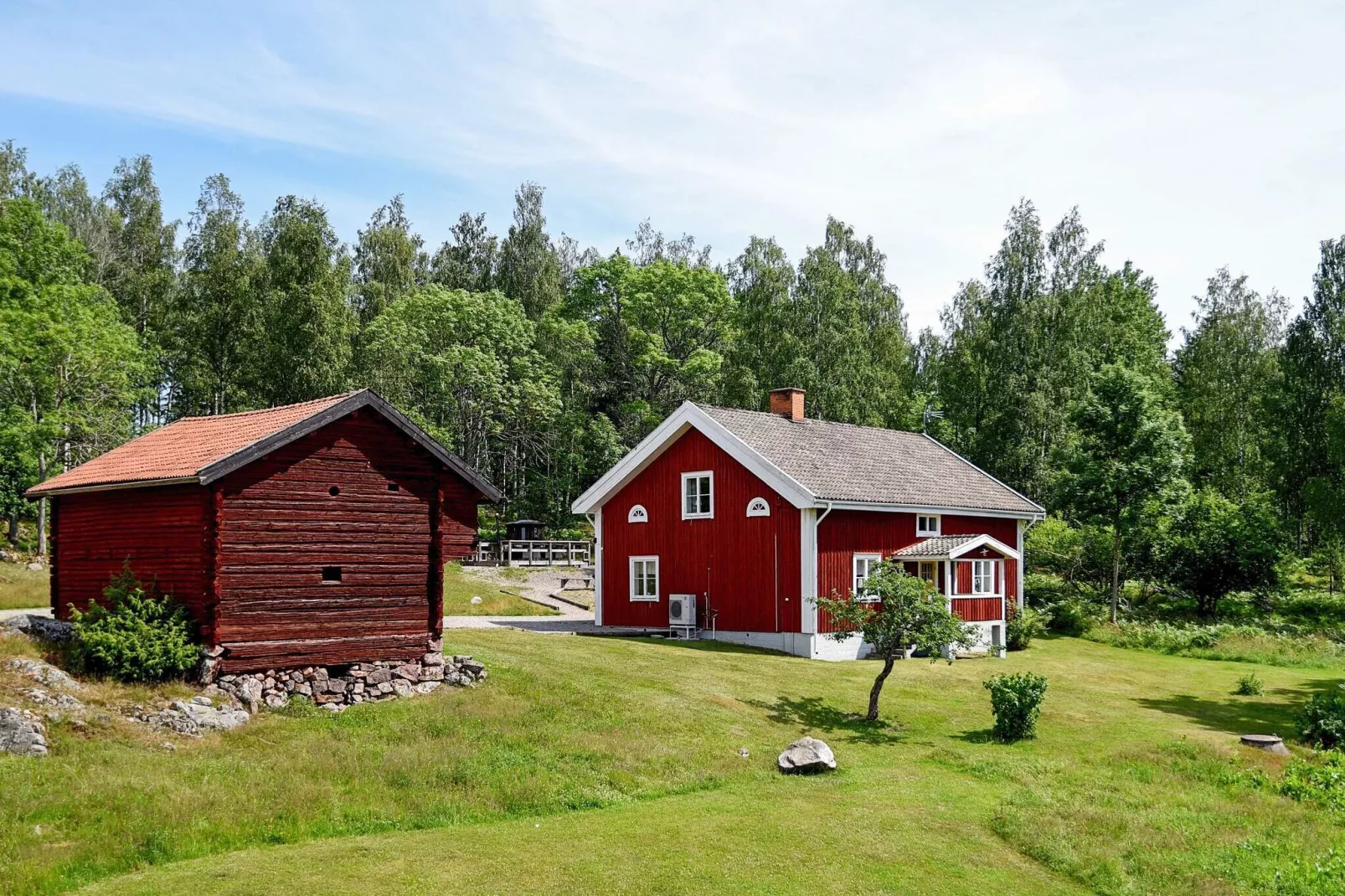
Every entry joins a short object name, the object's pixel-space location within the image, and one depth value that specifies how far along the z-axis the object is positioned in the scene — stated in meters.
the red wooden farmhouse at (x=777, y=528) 31.41
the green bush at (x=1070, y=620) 41.47
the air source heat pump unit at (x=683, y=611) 32.94
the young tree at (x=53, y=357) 42.59
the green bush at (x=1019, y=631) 36.81
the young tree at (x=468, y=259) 72.88
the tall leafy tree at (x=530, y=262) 70.44
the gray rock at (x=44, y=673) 17.73
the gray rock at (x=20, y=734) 15.49
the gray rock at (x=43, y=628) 20.62
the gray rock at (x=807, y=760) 19.11
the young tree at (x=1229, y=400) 60.84
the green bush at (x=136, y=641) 18.83
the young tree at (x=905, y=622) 23.08
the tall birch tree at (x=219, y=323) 56.53
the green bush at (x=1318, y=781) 18.66
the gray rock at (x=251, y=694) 19.30
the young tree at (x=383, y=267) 66.25
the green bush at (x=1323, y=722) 22.80
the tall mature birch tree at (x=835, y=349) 56.50
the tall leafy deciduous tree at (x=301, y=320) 53.50
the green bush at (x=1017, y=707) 22.56
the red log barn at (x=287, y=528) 19.89
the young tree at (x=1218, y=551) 43.09
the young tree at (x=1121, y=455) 42.41
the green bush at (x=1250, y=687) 28.84
